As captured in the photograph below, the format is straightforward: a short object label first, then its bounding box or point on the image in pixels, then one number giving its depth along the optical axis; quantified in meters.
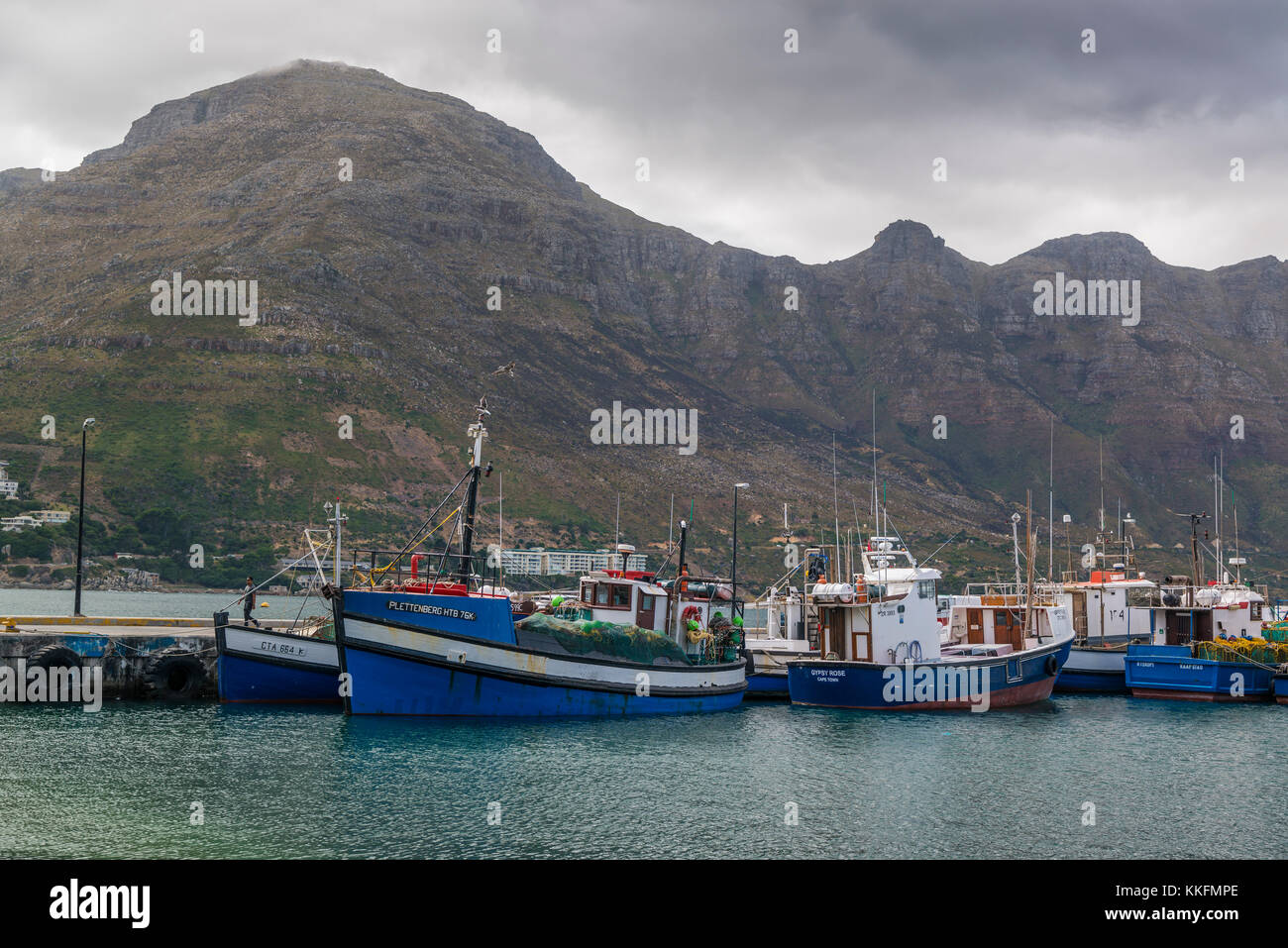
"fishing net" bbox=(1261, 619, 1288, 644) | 58.16
